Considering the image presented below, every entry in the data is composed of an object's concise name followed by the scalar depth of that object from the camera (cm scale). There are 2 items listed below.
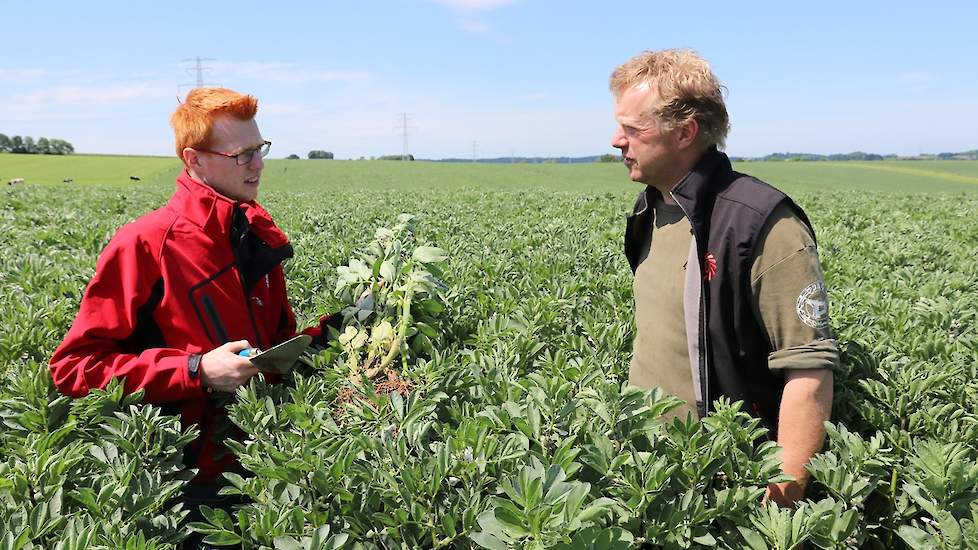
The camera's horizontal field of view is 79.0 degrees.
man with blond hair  213
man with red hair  240
